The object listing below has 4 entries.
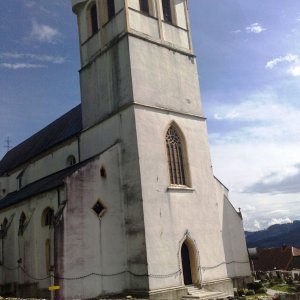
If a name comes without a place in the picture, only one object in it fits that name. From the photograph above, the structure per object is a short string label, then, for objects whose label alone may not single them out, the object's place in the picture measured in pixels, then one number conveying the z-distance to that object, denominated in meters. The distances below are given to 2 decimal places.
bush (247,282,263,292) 22.49
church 19.17
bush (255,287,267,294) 21.82
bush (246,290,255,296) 21.10
